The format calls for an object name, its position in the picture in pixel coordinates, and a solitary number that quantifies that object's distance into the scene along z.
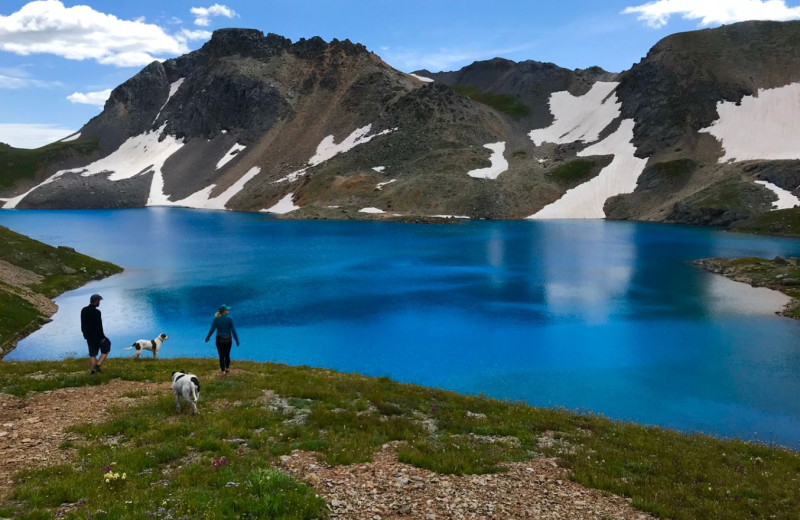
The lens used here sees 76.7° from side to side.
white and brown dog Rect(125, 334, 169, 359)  25.95
